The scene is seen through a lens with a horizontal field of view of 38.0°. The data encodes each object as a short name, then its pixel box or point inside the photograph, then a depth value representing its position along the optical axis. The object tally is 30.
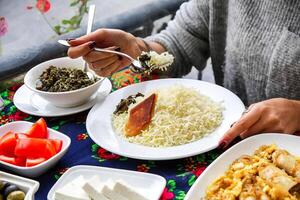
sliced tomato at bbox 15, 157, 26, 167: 1.17
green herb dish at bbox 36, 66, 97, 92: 1.45
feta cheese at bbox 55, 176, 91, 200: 0.99
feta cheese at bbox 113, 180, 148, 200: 0.98
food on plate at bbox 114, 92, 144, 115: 1.39
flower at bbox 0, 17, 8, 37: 1.82
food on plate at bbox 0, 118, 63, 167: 1.17
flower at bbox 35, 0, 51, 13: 2.50
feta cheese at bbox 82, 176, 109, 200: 0.97
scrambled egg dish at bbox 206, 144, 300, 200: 0.97
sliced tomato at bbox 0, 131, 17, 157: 1.20
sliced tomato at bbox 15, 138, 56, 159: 1.17
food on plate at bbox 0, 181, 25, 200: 1.00
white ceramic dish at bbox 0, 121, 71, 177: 1.13
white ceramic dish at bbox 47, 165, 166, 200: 1.05
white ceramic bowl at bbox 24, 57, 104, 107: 1.39
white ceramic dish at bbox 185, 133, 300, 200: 1.03
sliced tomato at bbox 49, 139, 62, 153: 1.21
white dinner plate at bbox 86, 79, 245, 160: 1.17
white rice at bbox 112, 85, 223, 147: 1.23
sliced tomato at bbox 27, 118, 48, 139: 1.25
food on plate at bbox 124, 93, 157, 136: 1.28
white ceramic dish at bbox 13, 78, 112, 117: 1.43
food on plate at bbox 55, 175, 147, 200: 0.98
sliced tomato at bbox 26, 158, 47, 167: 1.15
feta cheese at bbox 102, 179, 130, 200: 0.98
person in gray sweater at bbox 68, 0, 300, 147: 1.25
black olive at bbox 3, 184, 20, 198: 1.01
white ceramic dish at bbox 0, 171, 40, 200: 1.01
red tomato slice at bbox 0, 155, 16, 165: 1.16
